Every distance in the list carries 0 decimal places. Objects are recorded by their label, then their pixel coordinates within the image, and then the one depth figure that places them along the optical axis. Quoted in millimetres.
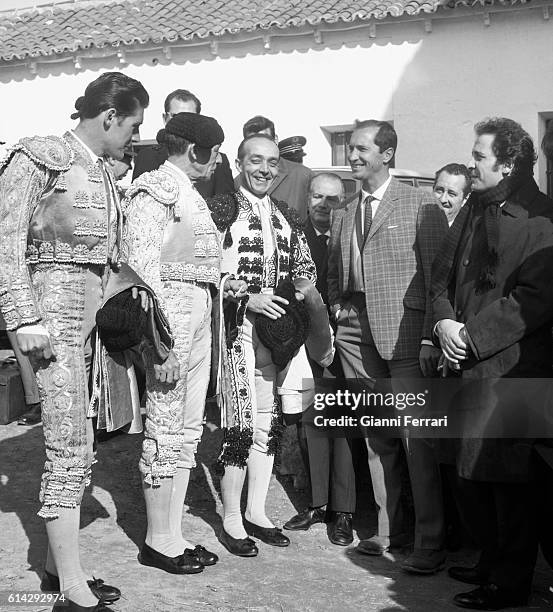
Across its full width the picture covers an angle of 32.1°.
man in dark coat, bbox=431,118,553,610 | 4324
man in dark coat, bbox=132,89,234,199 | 6488
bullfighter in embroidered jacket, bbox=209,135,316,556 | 5141
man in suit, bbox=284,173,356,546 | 5434
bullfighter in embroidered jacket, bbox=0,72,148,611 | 3793
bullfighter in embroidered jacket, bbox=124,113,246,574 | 4543
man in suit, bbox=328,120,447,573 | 5129
